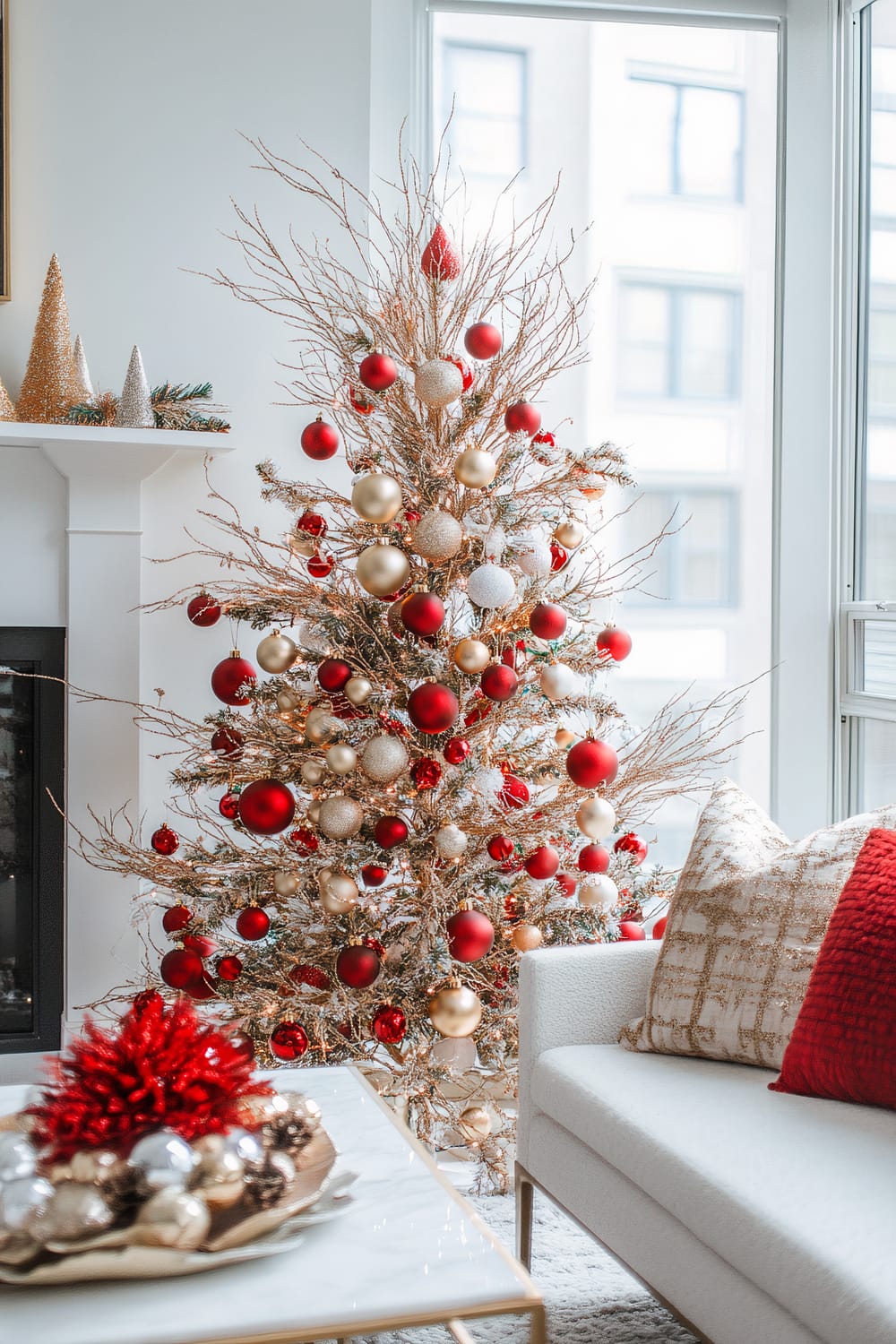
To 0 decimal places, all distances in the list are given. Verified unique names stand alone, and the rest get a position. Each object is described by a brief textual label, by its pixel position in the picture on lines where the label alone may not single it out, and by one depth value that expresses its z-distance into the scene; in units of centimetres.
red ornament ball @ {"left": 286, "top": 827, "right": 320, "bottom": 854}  238
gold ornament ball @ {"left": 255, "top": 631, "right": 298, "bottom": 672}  234
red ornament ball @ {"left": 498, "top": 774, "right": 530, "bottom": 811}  235
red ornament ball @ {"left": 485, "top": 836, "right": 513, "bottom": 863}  228
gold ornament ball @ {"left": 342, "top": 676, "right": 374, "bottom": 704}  224
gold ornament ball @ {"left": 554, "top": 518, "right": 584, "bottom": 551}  238
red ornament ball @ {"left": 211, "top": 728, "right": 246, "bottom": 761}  238
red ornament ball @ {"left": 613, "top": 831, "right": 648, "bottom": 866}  250
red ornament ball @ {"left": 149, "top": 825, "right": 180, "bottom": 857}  253
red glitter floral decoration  129
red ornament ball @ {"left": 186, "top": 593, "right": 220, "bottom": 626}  246
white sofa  129
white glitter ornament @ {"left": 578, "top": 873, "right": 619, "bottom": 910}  234
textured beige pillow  185
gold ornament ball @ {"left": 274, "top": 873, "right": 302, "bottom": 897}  231
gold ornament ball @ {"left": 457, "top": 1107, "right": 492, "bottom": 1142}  234
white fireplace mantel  284
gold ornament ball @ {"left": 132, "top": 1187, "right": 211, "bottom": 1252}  119
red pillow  162
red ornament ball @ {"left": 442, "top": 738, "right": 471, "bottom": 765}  220
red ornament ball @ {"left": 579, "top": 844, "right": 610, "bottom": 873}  236
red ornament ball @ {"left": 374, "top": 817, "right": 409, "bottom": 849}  223
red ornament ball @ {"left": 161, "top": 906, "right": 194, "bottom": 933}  236
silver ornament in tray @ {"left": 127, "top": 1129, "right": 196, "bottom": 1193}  122
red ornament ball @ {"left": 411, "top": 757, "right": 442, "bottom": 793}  222
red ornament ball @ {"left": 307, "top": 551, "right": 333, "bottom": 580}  238
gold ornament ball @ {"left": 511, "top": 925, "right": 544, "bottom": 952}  230
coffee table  111
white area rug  191
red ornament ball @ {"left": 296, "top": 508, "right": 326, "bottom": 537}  239
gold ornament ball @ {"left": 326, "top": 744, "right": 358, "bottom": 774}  220
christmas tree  222
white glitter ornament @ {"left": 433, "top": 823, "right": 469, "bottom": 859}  222
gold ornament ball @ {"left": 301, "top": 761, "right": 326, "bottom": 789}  225
